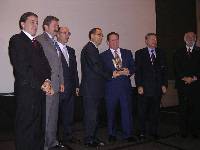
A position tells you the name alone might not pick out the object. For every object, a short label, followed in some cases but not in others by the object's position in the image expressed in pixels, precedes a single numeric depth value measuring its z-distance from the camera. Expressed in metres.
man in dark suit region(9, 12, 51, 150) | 2.76
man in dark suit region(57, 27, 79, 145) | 3.96
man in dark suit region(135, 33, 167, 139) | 4.15
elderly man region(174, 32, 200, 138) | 4.07
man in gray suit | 3.41
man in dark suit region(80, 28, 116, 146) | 3.78
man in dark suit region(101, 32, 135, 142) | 4.01
